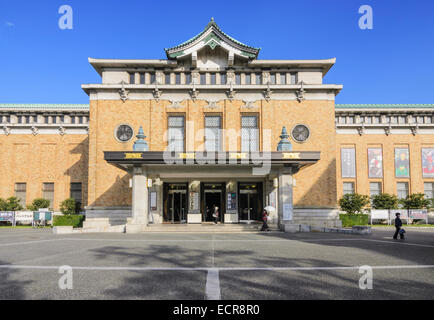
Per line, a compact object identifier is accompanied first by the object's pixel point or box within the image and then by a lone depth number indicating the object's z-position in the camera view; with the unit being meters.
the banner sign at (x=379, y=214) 29.31
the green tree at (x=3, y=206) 30.76
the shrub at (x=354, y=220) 27.19
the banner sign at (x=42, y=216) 28.35
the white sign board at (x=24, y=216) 28.55
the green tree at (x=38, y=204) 31.88
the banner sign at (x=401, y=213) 29.55
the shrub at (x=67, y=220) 26.33
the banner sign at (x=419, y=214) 29.59
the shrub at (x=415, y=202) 31.78
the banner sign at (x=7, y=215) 28.58
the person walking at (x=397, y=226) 16.36
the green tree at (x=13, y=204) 30.92
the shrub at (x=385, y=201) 31.70
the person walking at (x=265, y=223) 20.91
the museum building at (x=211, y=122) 27.19
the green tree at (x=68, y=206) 30.95
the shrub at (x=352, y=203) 30.02
